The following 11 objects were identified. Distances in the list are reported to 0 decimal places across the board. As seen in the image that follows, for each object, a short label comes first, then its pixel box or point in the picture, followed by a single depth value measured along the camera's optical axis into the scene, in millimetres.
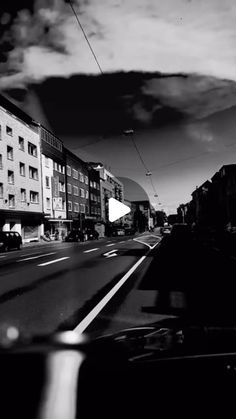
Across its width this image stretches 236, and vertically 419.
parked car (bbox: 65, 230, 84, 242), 46594
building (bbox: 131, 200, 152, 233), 121200
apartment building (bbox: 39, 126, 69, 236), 49438
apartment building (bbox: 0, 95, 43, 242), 37875
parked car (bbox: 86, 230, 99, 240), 55719
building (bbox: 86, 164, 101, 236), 75856
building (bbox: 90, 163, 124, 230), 89019
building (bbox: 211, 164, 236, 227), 67688
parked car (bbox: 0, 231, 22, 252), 28409
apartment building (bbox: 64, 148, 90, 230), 60872
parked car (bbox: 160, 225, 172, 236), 49288
